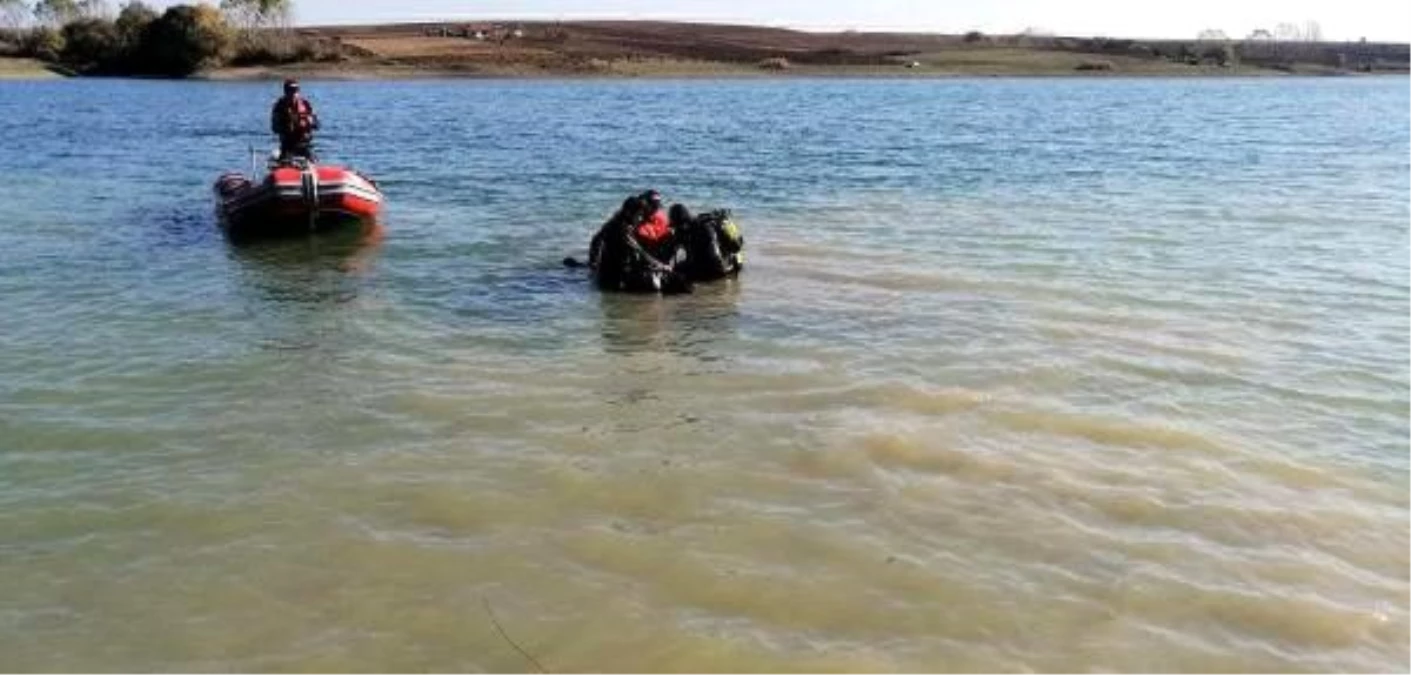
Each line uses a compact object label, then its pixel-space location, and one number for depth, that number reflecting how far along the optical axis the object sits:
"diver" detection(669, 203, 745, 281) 14.59
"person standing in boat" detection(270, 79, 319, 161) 19.12
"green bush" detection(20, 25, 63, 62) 94.32
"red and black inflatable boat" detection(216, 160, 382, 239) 17.56
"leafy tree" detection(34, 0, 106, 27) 113.56
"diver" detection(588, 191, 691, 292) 13.84
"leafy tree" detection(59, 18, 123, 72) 91.12
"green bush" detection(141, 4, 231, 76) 86.19
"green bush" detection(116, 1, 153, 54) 90.50
